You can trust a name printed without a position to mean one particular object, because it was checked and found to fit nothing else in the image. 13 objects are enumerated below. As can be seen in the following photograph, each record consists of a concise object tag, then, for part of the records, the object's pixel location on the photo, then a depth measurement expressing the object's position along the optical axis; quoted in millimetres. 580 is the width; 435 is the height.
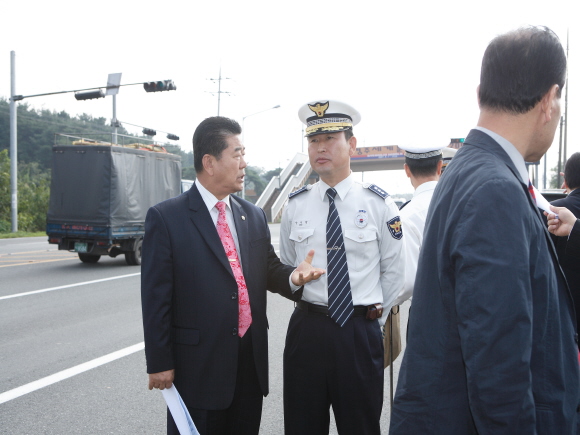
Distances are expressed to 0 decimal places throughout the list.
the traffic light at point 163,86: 17078
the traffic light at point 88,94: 17906
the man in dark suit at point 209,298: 2342
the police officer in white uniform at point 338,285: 2447
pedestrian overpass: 43875
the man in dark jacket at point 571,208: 2787
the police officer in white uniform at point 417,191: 2967
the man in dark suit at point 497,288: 1125
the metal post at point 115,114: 25734
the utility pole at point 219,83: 35656
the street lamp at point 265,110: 28766
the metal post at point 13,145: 21734
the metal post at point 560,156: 28897
